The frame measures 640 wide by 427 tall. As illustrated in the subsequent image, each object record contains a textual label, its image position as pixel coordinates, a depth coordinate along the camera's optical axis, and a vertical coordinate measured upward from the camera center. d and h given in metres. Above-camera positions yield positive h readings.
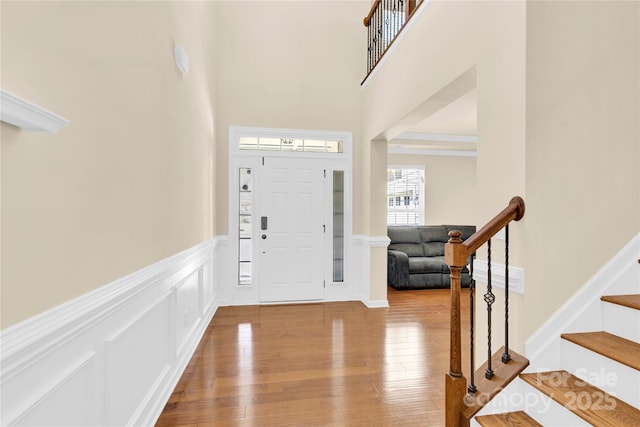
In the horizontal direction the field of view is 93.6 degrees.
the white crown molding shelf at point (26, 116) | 0.75 +0.26
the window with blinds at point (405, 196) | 6.41 +0.31
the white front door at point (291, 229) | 4.26 -0.28
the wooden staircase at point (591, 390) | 1.27 -0.85
